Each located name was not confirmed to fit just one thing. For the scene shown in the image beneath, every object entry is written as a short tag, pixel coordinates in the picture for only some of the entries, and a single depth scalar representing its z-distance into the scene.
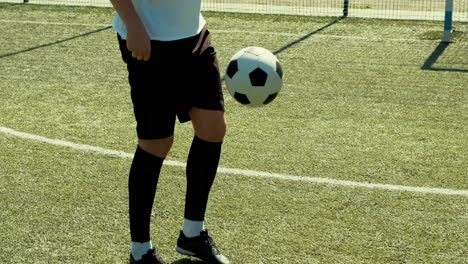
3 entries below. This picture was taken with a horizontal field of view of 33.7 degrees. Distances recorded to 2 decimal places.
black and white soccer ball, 4.43
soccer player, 3.51
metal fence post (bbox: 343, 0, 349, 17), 11.84
